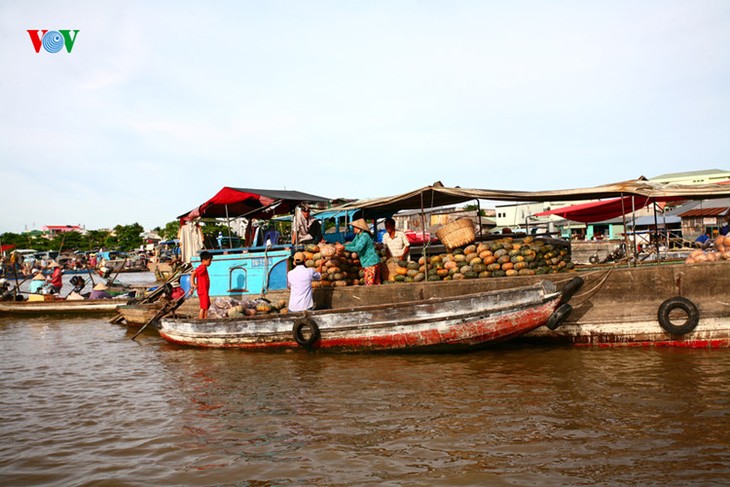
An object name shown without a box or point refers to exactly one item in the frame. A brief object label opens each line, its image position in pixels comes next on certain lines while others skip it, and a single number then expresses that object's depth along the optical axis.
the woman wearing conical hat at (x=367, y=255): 11.05
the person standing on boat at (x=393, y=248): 11.50
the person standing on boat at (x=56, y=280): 21.90
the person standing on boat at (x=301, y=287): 10.12
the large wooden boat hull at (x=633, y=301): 8.91
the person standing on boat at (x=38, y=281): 22.94
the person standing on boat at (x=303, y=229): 12.00
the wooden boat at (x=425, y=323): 8.96
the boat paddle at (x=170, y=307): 12.71
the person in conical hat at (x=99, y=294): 20.80
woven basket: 10.66
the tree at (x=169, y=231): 77.34
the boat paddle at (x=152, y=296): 16.42
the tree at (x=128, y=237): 79.56
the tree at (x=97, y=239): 82.19
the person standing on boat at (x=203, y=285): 11.54
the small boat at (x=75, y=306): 19.41
